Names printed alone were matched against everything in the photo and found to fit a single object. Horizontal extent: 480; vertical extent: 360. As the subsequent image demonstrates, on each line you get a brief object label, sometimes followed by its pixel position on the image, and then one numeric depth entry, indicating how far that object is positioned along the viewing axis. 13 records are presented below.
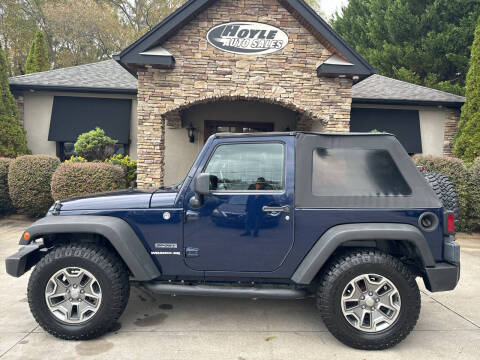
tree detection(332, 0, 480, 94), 14.68
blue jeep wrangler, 2.84
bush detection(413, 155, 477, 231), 7.09
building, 7.76
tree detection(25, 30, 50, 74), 17.05
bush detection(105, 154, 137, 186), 8.75
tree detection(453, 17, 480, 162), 9.55
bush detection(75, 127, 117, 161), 8.49
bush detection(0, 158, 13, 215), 7.68
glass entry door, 11.01
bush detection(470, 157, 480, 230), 7.02
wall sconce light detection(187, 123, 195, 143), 10.62
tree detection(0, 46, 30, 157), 9.29
